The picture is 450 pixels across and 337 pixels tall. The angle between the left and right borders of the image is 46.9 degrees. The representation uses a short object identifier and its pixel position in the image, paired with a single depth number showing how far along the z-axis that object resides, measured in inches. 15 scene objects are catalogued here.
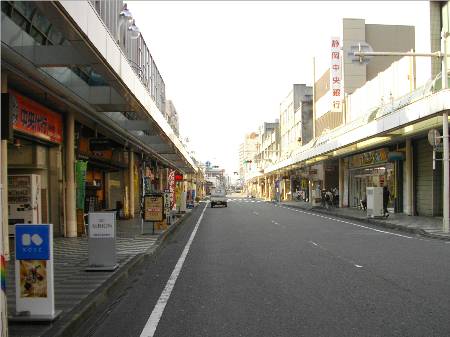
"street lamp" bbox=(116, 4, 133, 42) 649.0
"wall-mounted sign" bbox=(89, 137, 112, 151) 821.9
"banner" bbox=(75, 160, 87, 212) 737.0
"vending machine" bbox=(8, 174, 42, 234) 578.2
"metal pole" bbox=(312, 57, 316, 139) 2344.2
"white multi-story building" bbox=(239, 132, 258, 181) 5458.7
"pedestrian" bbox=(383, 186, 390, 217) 1082.1
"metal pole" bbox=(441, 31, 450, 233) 745.0
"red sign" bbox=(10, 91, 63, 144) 522.3
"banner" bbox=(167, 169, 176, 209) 1314.6
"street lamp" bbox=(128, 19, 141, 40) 734.4
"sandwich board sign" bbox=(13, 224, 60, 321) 247.6
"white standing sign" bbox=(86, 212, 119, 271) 402.9
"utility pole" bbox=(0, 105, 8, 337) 199.3
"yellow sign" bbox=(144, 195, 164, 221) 738.2
